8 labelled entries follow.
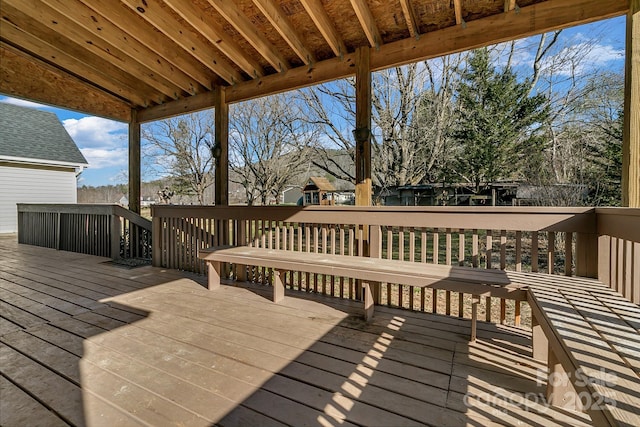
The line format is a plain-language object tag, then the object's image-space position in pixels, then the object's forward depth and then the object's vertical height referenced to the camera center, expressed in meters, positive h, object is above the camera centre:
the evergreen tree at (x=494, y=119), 9.00 +2.79
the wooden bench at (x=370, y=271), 2.00 -0.49
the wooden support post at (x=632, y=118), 2.04 +0.63
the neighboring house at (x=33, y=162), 9.23 +1.59
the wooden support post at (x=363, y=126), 3.08 +0.86
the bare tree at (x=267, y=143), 10.05 +2.29
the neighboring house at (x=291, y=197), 23.00 +1.02
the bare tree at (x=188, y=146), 11.12 +2.44
